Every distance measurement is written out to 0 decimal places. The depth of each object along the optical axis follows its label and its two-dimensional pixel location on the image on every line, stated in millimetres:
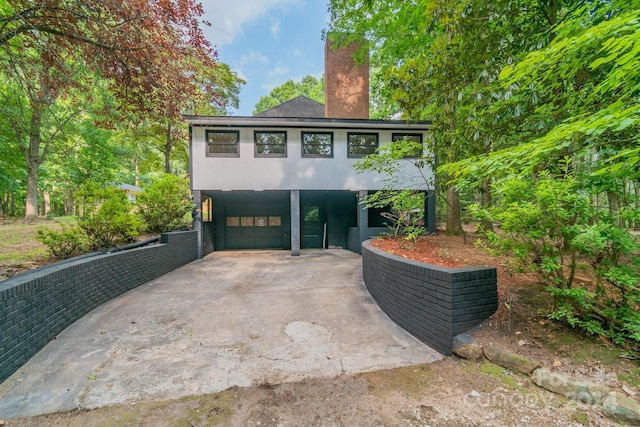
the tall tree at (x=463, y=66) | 4195
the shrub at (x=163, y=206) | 8211
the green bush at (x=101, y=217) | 5777
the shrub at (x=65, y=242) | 5316
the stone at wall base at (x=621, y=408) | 1920
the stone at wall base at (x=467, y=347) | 2812
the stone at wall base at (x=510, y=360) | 2484
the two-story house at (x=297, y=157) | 9602
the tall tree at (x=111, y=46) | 3801
